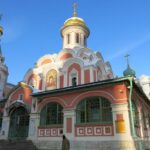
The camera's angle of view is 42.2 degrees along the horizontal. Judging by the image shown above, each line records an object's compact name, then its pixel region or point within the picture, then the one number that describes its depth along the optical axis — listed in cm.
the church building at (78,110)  1273
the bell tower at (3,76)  2566
